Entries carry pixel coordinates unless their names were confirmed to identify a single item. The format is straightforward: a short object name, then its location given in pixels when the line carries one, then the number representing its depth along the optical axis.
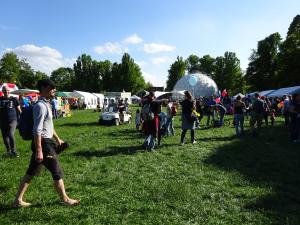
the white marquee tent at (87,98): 35.69
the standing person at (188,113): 7.61
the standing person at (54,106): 17.04
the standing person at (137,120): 11.27
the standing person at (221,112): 12.48
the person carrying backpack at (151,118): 6.84
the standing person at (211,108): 13.02
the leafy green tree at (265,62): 43.69
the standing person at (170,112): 9.21
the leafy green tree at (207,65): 67.62
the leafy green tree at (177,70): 65.98
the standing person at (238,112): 9.61
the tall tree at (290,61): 33.41
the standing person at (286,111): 11.26
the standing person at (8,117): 5.85
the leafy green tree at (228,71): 64.46
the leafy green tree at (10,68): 57.49
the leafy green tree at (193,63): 70.82
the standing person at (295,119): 8.25
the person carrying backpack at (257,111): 9.50
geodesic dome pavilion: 54.61
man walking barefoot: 3.08
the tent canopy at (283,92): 19.27
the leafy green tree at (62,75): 89.63
